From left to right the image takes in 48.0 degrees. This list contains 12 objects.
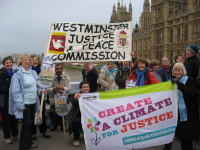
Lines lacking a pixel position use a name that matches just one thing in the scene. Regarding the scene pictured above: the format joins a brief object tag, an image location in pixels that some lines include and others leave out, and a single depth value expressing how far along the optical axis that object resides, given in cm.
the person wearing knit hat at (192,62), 441
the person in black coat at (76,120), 437
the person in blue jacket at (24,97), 386
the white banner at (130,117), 371
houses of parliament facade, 3456
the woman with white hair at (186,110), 353
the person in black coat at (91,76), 571
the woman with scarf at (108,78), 533
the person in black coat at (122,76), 508
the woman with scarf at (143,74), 415
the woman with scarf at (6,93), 451
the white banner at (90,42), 514
